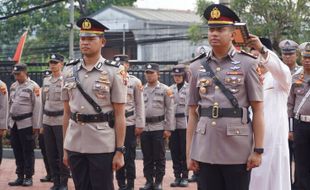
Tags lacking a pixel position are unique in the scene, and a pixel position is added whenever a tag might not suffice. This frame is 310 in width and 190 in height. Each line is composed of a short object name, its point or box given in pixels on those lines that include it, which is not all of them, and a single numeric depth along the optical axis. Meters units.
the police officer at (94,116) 6.29
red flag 22.57
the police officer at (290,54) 9.38
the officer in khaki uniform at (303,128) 8.70
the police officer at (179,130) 11.69
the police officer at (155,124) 11.02
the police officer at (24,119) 11.30
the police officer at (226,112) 5.57
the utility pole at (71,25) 20.47
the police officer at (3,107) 10.79
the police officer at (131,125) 10.27
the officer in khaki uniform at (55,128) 10.45
